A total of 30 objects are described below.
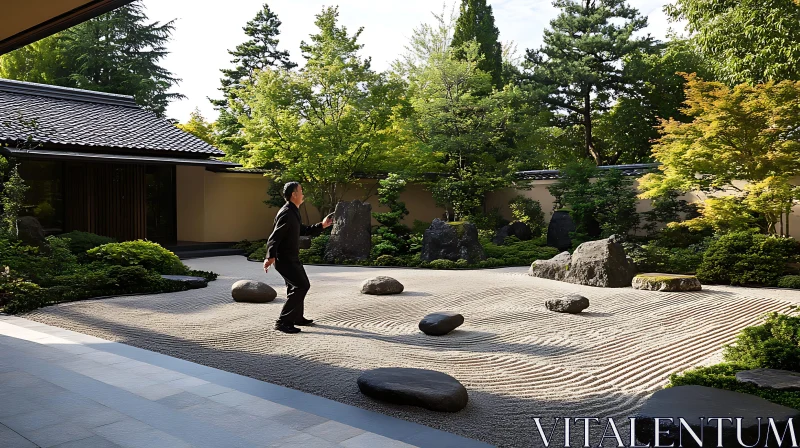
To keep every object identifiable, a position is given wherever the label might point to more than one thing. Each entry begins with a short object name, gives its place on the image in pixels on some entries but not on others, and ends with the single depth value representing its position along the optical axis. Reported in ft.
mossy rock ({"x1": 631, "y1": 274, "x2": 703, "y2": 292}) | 32.01
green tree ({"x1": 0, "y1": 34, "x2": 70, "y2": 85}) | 83.10
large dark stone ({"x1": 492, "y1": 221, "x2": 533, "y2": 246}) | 57.11
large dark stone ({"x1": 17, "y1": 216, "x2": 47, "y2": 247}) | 34.68
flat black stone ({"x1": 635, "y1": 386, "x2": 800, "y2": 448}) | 10.23
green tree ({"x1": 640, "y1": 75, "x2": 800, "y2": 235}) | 37.42
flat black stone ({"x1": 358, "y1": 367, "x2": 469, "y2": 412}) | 13.30
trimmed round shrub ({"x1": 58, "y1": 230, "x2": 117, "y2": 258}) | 41.22
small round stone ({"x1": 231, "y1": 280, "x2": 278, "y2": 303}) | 28.89
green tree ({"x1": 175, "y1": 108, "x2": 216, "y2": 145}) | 90.92
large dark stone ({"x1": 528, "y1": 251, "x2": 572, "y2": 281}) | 37.06
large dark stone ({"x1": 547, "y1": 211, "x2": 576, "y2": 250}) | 53.01
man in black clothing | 22.33
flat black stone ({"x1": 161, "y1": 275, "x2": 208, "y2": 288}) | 33.65
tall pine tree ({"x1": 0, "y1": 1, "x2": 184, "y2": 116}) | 82.12
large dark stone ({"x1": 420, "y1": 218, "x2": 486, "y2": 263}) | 45.09
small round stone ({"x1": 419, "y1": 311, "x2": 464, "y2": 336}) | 22.34
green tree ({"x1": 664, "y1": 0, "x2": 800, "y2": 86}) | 42.57
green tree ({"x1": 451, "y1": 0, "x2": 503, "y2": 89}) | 74.95
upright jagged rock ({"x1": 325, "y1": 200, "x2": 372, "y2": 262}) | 47.62
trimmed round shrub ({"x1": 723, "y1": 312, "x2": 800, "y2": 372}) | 15.88
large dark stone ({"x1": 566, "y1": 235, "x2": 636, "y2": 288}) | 34.63
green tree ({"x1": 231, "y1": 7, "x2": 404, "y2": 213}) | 54.24
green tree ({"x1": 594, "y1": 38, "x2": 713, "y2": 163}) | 74.13
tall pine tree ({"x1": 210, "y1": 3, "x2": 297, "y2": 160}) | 98.43
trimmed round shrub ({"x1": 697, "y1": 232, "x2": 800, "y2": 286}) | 35.14
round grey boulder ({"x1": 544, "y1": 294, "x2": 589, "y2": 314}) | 26.66
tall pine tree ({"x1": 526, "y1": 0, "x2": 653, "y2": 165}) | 74.90
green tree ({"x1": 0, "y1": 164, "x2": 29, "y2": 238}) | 34.05
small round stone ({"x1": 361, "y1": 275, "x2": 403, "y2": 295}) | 30.94
